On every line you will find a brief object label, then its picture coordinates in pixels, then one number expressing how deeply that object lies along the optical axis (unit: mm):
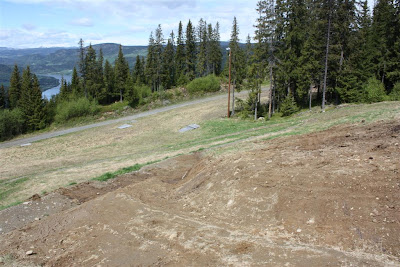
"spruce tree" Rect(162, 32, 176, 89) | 73500
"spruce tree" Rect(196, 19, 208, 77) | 73875
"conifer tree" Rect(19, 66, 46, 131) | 57719
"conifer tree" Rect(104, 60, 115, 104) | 69631
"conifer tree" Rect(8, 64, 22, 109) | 66188
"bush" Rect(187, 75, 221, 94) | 66250
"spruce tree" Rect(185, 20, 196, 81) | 75938
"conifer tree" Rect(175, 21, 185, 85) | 75812
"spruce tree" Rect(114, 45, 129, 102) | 65438
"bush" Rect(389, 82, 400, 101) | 33219
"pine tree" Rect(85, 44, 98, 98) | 64500
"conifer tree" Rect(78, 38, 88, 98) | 63375
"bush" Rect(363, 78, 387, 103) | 32812
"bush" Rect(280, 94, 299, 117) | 36594
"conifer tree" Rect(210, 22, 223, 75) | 75875
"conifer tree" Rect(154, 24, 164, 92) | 66781
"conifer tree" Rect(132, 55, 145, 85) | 81000
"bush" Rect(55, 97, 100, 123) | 56562
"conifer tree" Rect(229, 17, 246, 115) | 42812
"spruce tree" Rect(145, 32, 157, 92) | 66938
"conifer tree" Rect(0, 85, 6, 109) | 70450
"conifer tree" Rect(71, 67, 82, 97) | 68188
